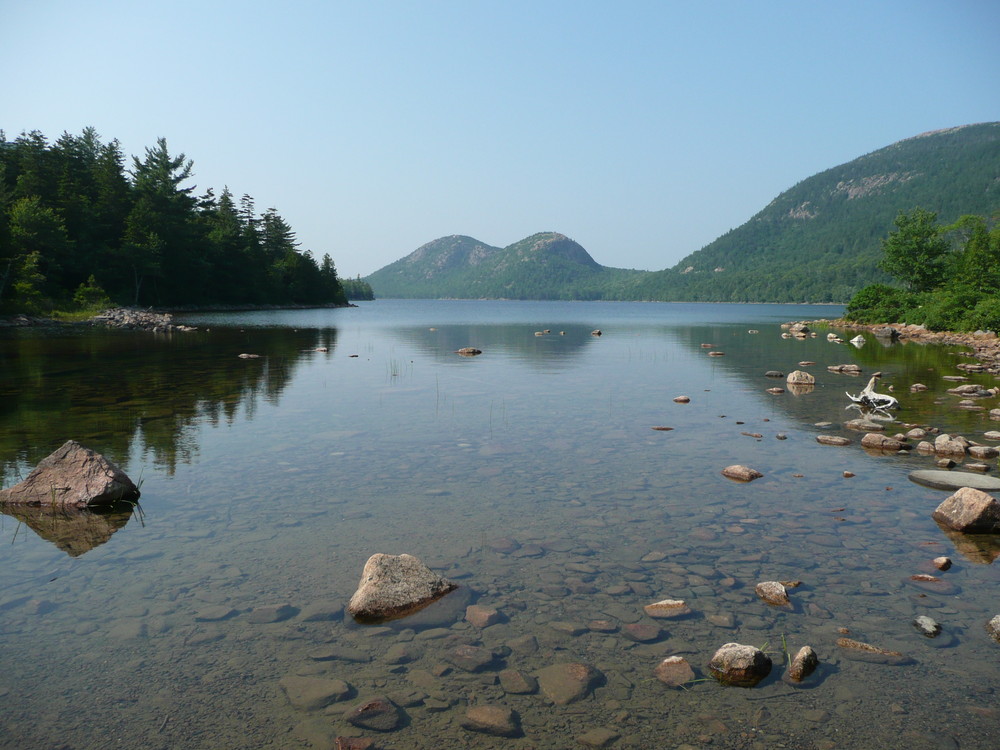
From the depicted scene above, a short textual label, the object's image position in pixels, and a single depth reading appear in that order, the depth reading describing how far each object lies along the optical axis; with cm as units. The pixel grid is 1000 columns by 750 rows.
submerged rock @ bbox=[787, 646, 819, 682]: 633
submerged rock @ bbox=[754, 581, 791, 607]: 786
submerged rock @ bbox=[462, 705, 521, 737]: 561
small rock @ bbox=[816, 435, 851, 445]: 1678
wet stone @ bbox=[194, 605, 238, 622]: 753
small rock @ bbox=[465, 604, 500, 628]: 746
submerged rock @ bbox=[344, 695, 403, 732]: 565
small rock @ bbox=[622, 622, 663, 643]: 710
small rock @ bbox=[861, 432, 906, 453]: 1595
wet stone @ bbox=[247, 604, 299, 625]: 748
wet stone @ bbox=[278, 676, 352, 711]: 594
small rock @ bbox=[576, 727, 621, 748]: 544
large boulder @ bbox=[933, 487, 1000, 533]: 1023
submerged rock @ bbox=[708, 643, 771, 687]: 625
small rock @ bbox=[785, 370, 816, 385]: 2889
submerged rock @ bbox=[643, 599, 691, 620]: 760
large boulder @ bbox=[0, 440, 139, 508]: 1135
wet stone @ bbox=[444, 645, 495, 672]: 660
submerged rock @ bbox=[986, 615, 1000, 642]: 709
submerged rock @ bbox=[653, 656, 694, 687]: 630
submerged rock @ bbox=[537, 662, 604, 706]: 612
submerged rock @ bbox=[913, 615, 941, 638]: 715
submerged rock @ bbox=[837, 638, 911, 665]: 665
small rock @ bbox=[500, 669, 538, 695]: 621
